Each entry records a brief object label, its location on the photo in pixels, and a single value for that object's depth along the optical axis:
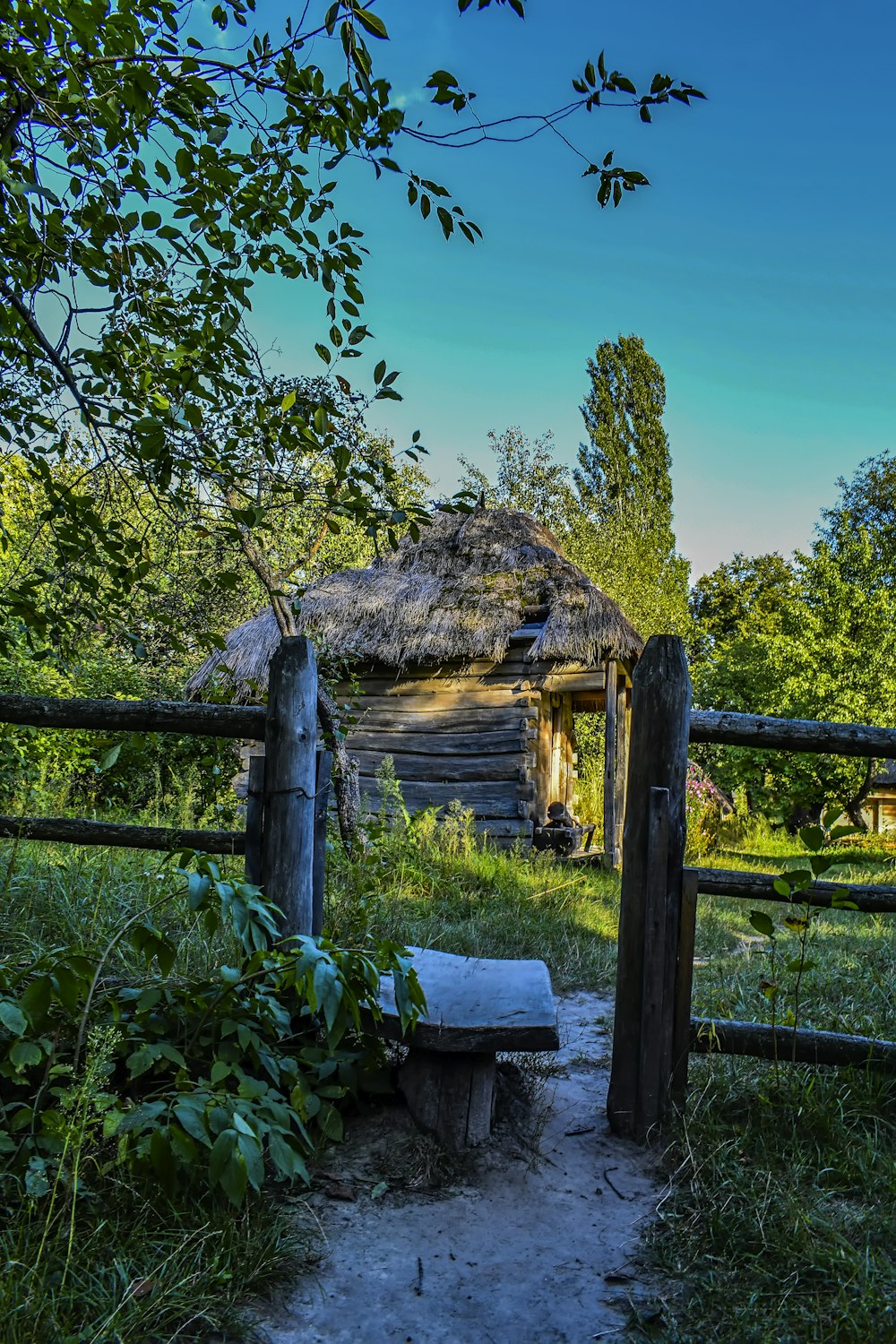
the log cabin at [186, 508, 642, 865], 9.30
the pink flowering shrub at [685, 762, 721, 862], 10.28
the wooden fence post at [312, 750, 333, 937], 2.87
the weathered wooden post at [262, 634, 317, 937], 2.74
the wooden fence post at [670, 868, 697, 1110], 2.53
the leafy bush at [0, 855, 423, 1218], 1.70
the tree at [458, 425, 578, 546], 23.48
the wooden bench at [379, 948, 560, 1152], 2.30
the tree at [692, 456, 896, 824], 14.62
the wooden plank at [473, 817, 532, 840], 9.15
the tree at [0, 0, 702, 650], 2.13
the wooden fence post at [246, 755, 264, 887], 2.78
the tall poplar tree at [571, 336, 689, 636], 22.72
